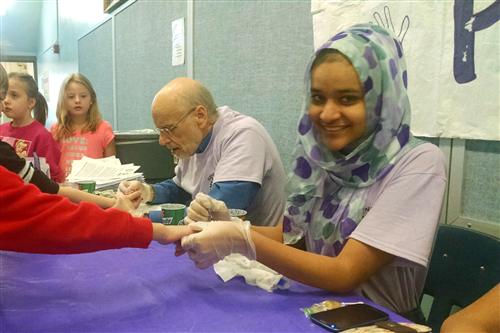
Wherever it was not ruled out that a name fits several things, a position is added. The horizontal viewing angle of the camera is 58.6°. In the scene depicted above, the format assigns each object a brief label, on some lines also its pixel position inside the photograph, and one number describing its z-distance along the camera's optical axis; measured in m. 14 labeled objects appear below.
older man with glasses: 1.49
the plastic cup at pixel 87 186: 1.63
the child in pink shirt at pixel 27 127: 2.34
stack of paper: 1.81
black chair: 0.96
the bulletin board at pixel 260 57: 1.83
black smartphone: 0.73
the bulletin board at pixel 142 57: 2.95
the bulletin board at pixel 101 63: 4.12
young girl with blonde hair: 2.42
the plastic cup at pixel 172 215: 1.25
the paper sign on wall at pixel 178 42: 2.72
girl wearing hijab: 0.91
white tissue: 0.90
